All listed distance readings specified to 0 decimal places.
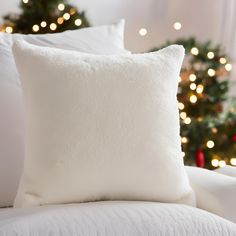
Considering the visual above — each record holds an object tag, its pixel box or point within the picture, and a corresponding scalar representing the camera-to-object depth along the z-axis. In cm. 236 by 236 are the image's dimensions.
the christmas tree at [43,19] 392
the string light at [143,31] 468
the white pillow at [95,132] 210
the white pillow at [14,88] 230
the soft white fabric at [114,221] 180
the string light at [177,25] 462
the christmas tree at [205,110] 403
